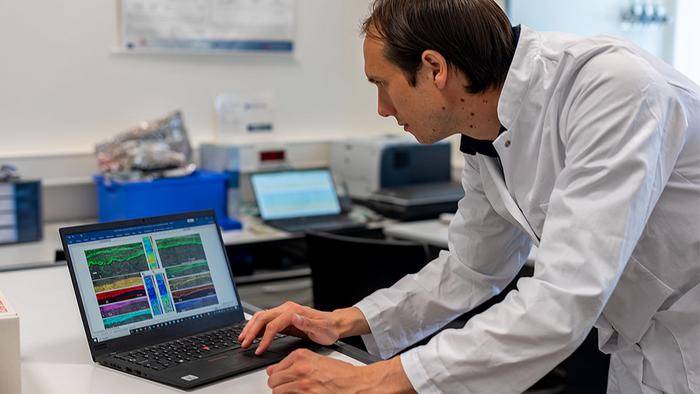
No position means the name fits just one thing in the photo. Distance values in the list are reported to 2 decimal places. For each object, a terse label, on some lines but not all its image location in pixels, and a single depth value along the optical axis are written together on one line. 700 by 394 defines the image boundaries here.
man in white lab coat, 1.09
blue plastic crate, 2.97
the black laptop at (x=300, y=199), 3.14
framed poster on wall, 3.28
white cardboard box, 1.20
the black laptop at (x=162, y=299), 1.35
